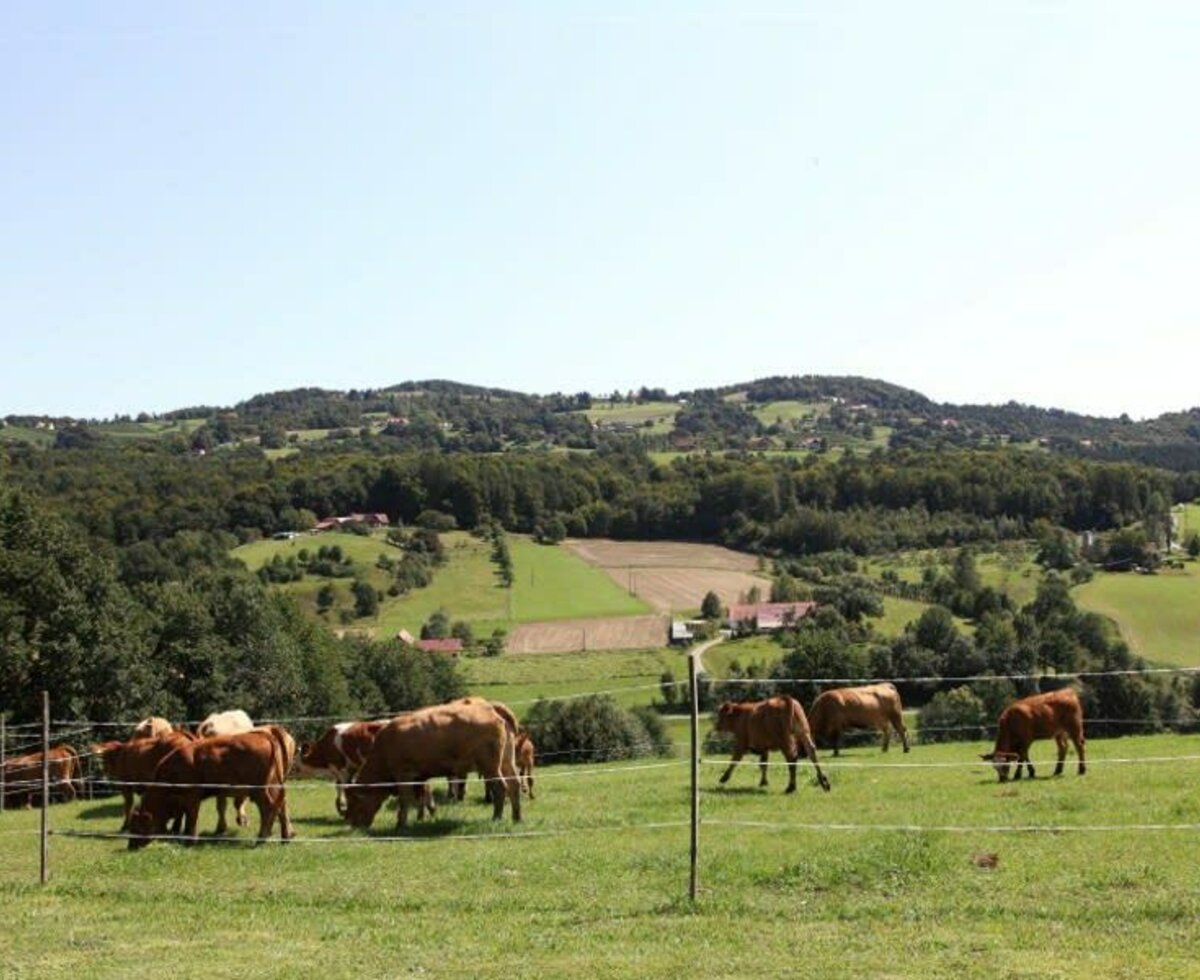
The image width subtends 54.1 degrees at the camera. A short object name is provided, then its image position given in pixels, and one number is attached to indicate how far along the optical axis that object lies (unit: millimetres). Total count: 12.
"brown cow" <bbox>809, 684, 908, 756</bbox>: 33219
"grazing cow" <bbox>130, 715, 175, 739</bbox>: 28703
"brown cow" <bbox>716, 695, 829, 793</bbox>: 24141
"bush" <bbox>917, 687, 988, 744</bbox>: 57219
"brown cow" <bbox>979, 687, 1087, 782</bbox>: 24156
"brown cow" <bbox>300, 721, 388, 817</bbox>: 25141
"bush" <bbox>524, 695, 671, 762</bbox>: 52938
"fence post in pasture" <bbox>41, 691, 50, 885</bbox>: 17464
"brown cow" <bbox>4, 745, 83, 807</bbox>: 31391
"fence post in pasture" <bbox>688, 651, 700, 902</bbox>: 14000
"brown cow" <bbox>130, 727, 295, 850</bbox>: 20344
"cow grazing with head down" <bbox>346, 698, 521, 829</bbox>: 21047
